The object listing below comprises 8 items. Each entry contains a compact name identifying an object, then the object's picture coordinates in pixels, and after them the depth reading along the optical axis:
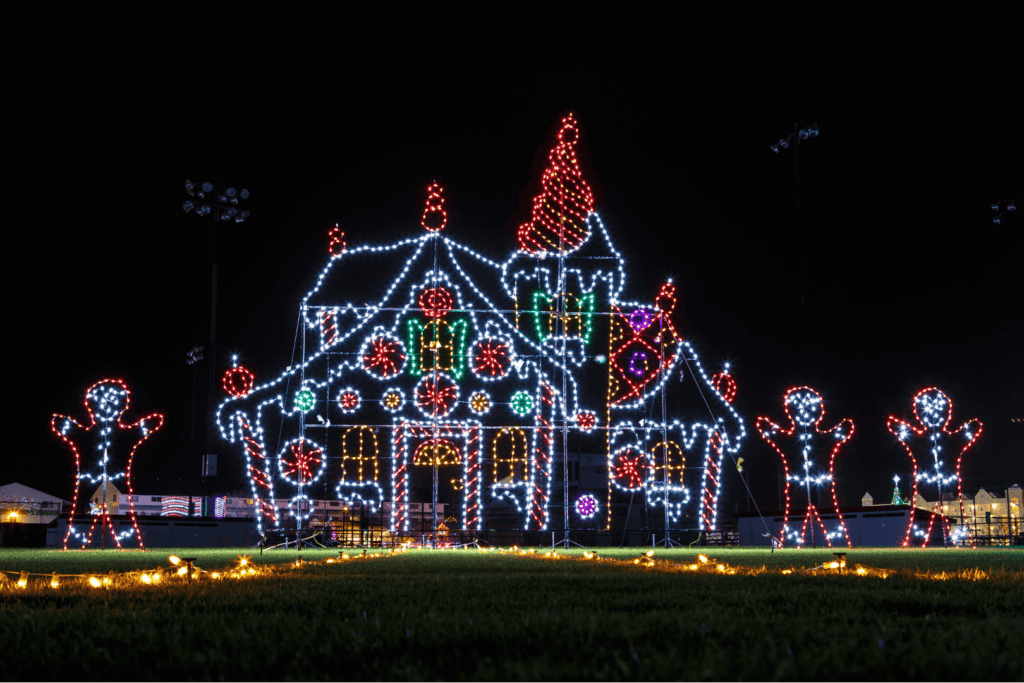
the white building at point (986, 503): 60.06
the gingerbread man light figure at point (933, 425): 22.36
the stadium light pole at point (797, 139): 22.75
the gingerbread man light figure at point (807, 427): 21.00
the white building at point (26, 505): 66.50
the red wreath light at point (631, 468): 23.33
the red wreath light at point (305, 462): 21.22
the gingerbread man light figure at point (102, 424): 21.84
